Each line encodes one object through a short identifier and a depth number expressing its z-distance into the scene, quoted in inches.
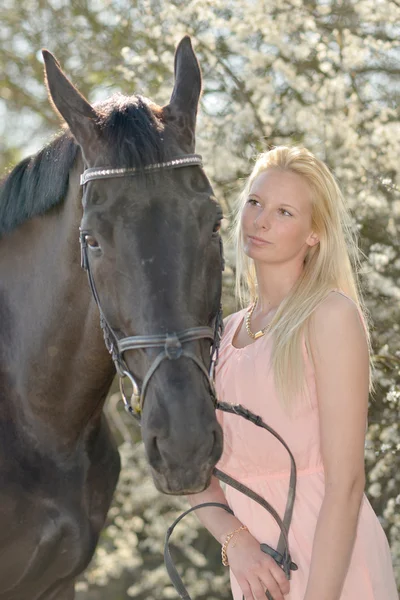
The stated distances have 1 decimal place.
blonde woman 185.2
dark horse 176.4
